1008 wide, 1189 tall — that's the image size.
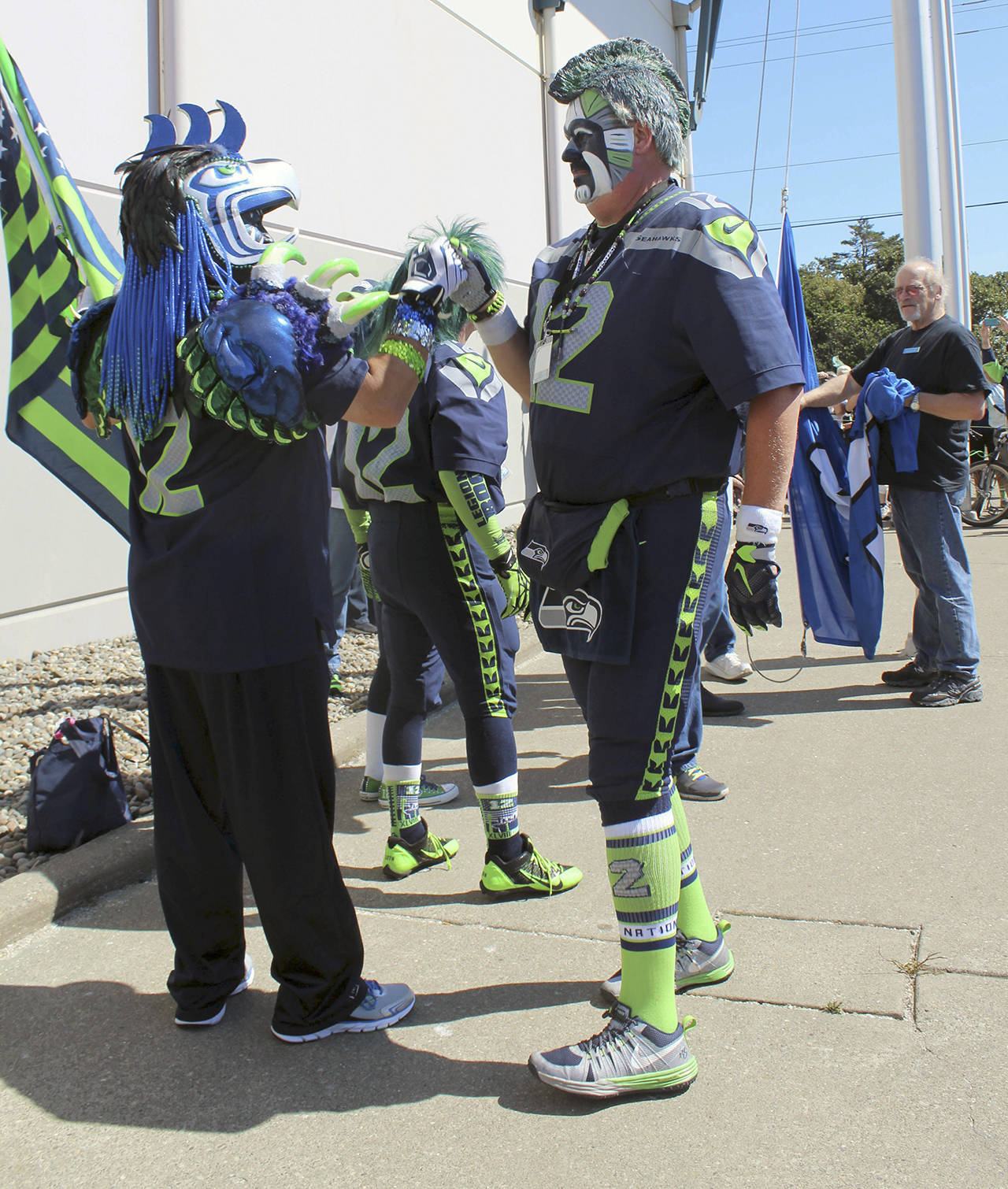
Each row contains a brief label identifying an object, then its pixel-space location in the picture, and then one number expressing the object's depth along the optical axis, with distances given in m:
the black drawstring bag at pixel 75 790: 3.66
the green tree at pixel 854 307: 37.97
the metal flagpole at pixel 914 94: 10.67
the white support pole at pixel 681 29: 16.69
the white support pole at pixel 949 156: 14.62
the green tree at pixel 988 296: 39.97
